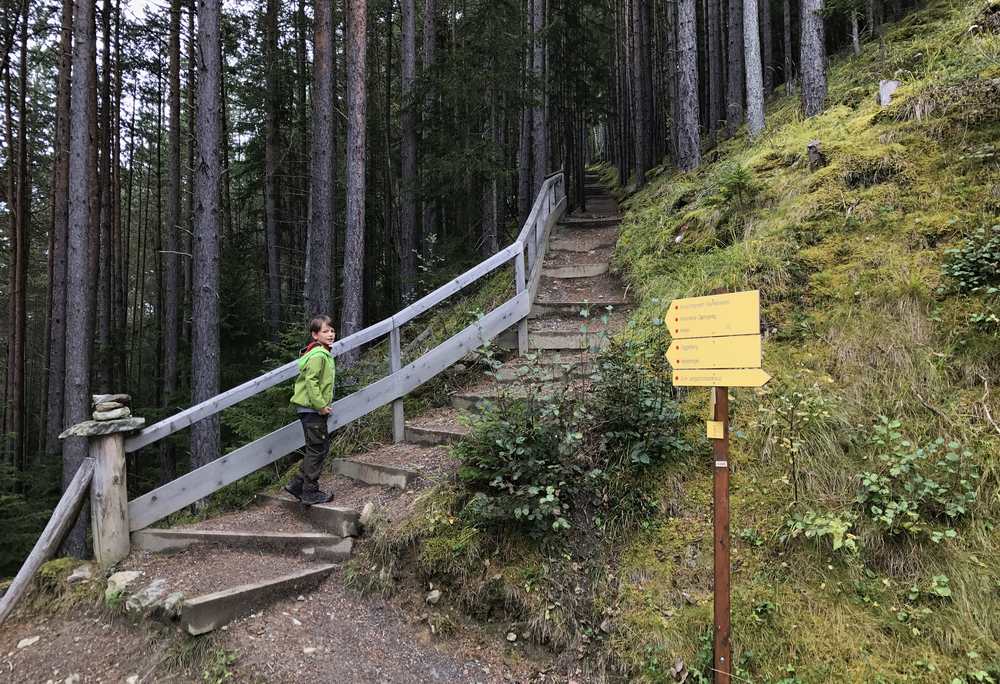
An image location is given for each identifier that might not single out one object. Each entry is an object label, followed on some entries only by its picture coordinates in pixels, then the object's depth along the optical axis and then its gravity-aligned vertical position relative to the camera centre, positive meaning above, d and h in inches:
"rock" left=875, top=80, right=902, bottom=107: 243.0 +119.1
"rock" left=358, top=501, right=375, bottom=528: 165.6 -49.1
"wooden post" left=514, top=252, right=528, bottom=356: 264.5 +16.9
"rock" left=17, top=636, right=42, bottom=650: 145.8 -76.2
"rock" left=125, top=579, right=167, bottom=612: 142.3 -63.6
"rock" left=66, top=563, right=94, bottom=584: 160.2 -63.7
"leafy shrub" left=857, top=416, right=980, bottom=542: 106.6 -29.9
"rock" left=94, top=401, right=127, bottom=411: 163.9 -12.7
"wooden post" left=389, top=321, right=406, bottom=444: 221.5 -19.3
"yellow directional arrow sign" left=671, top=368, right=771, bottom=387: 97.2 -5.2
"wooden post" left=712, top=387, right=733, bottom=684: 100.1 -39.2
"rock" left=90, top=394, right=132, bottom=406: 163.8 -10.5
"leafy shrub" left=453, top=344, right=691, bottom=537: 136.7 -26.3
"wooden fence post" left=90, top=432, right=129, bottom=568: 163.5 -41.8
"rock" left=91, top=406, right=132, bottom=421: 163.6 -15.4
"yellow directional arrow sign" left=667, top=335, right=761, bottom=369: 99.3 -0.2
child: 180.7 -13.9
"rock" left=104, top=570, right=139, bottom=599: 149.8 -62.7
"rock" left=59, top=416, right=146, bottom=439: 158.9 -19.1
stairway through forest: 127.2 -61.4
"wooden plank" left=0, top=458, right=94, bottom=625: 161.0 -50.8
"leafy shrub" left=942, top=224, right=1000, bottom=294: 144.1 +22.8
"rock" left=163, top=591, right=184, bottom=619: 136.4 -62.7
